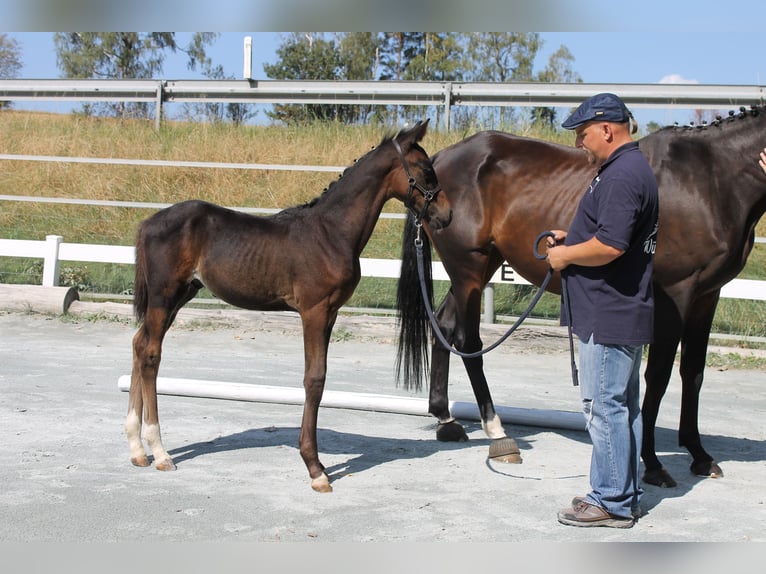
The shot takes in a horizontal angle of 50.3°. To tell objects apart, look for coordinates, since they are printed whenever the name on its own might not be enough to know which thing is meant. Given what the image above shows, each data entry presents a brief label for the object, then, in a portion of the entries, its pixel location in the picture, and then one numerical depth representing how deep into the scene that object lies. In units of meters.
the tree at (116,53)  25.47
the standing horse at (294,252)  4.31
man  3.50
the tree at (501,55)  30.34
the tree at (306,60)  28.92
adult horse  4.59
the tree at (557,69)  36.02
